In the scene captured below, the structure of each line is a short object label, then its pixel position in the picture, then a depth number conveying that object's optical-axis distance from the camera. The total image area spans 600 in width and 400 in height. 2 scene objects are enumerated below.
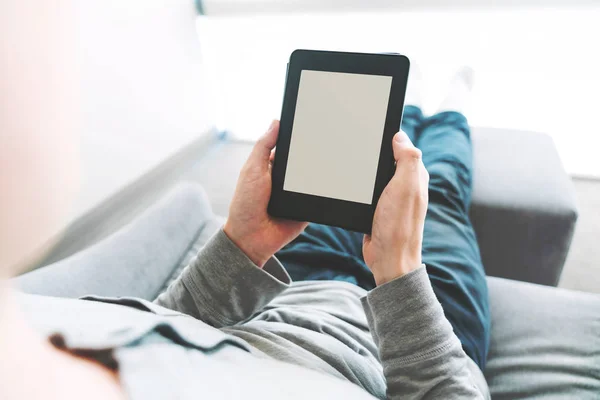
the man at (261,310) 0.29
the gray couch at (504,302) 0.61
